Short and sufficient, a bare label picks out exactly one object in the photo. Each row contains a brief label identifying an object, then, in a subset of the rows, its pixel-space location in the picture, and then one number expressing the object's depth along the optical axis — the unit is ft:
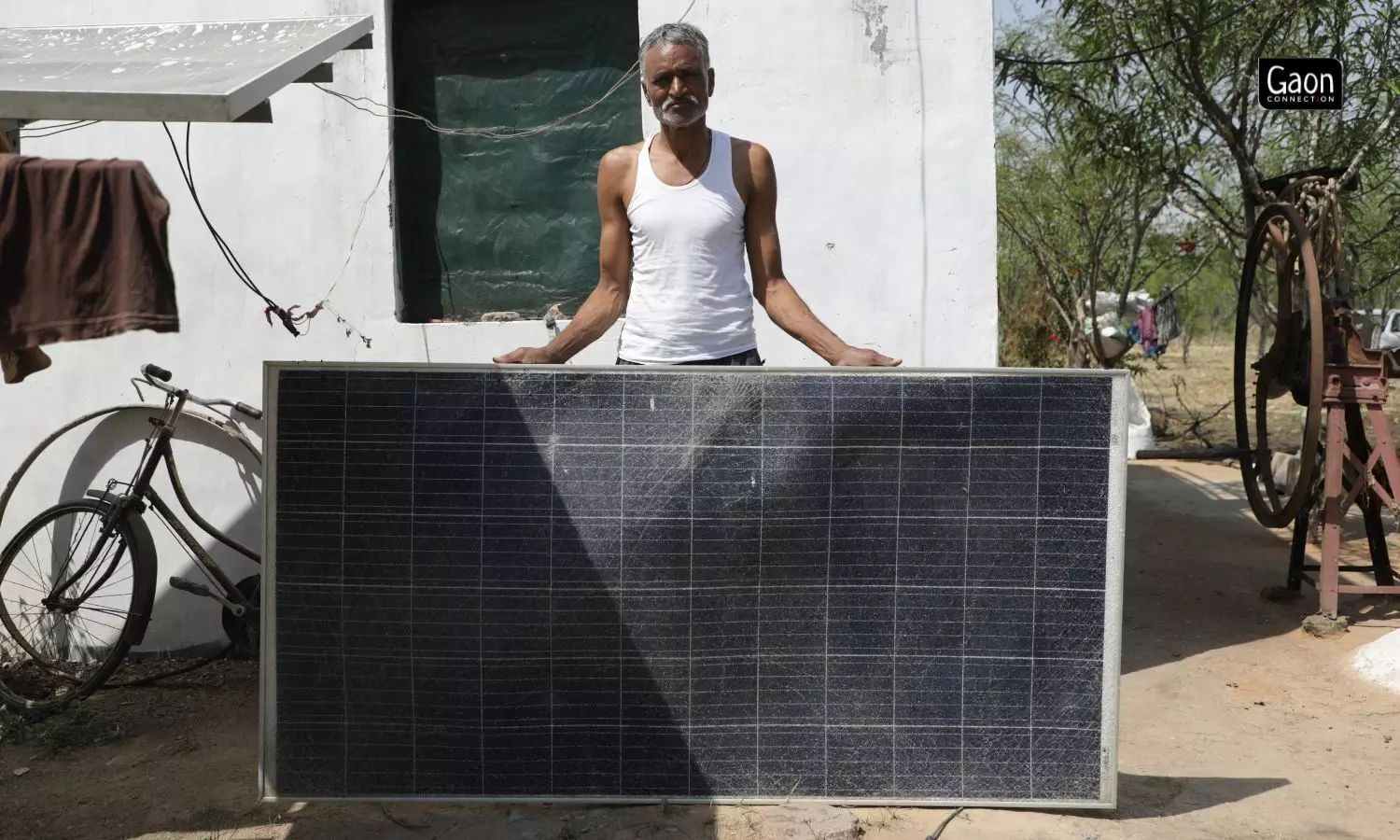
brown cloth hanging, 11.71
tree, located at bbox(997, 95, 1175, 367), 45.29
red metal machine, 18.38
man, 11.64
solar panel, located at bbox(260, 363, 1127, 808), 10.78
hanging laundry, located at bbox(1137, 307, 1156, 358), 50.72
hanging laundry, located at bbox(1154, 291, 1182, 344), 51.75
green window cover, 16.98
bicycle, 15.81
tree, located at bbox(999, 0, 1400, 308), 25.79
